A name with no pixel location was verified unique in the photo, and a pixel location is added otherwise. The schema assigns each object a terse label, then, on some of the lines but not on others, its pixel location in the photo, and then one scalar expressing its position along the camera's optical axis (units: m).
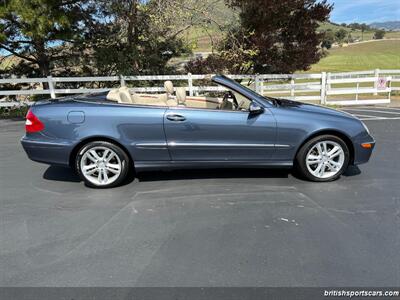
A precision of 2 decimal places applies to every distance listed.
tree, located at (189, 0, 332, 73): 13.11
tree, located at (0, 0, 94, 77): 10.96
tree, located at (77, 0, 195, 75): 12.98
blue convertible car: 4.74
